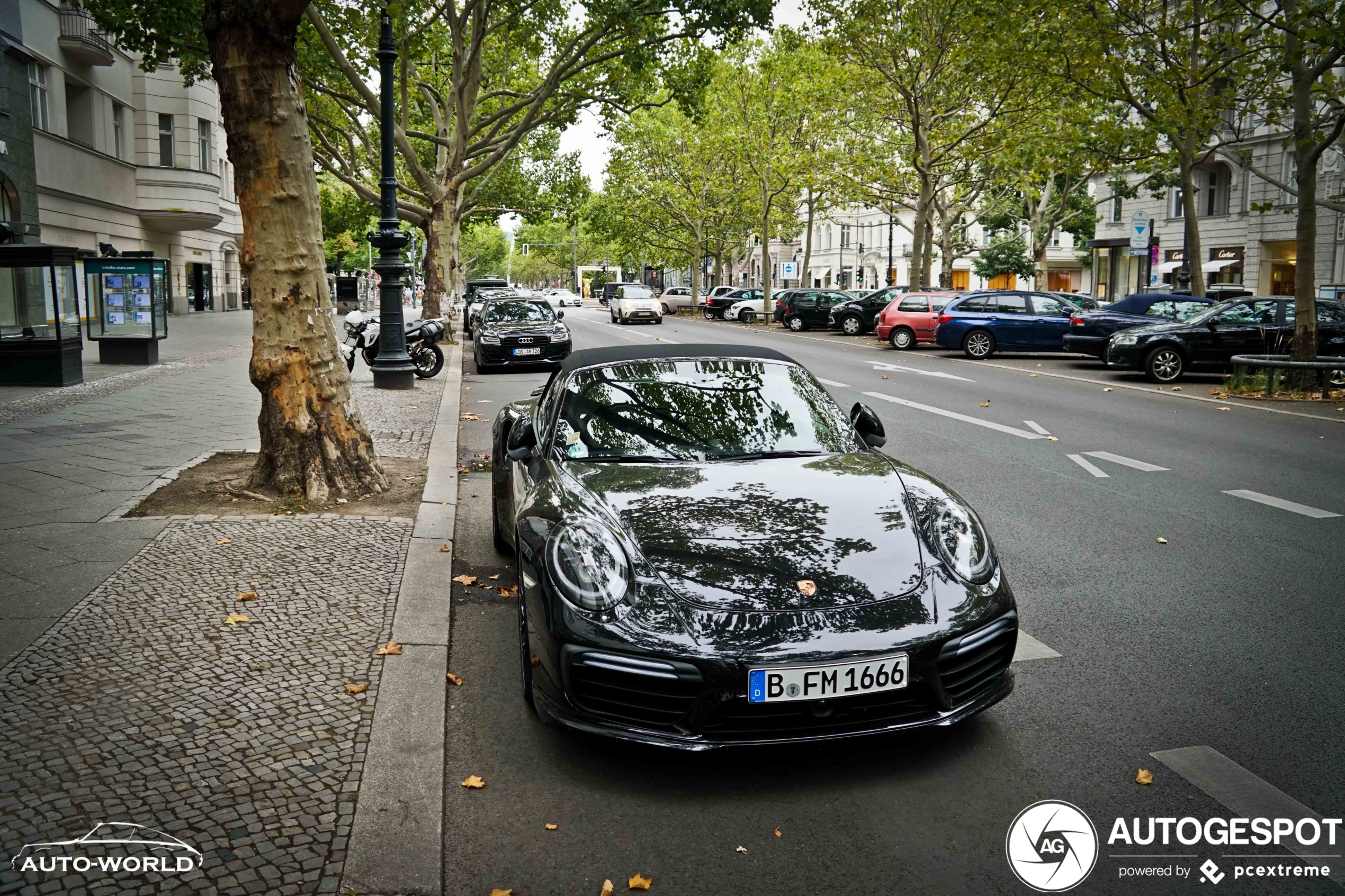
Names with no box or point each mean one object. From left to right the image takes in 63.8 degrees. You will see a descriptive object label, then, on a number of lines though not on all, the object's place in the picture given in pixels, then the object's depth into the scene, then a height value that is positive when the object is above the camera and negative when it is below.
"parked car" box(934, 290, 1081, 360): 24.33 -0.01
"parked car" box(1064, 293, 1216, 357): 21.48 +0.15
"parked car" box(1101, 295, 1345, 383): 18.08 -0.20
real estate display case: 18.78 +0.12
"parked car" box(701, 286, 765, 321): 51.34 +1.09
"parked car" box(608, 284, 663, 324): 45.53 +0.63
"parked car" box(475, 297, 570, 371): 20.42 -0.27
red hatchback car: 27.28 +0.14
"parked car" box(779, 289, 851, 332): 37.94 +0.56
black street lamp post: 15.99 +0.57
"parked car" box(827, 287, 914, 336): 34.81 +0.39
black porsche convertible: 3.38 -0.90
